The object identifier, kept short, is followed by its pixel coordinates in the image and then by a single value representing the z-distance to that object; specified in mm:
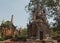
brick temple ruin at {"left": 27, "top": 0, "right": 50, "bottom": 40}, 10542
